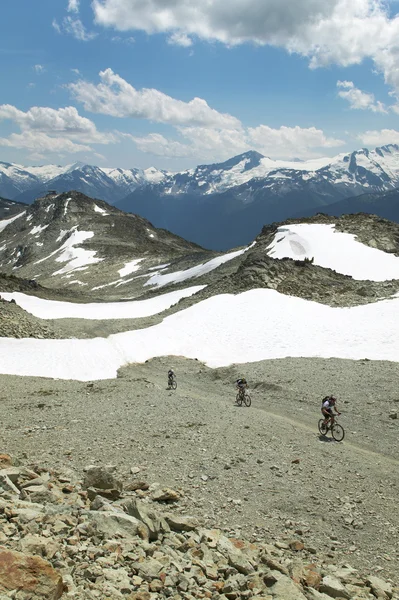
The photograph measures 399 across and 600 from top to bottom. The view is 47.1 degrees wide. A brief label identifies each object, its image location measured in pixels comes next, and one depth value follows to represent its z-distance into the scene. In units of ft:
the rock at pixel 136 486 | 41.39
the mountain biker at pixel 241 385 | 78.00
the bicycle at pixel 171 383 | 89.61
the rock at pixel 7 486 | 32.07
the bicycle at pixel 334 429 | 60.03
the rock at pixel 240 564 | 29.25
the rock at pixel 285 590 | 26.64
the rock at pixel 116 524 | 29.18
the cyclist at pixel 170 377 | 89.56
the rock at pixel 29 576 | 21.16
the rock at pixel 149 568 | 25.65
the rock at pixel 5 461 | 38.29
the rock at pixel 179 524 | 33.50
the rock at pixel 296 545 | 35.09
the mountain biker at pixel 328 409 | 60.70
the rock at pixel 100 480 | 38.29
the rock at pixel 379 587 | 30.30
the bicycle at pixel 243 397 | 77.87
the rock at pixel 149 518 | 31.30
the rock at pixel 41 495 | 32.32
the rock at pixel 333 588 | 29.19
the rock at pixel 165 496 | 40.06
